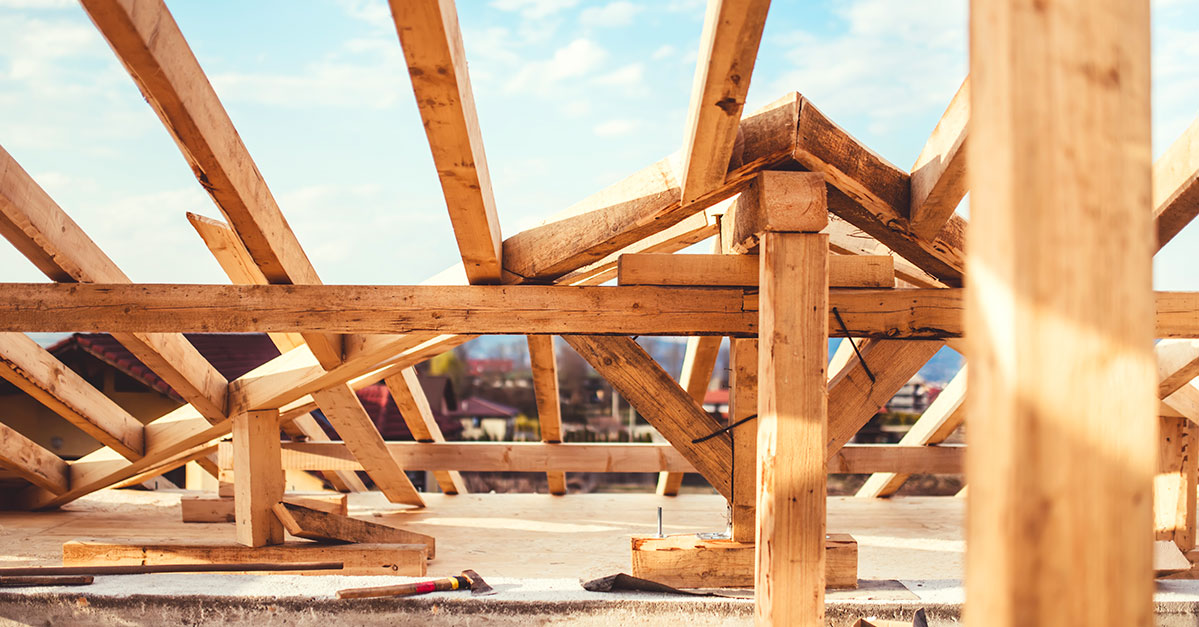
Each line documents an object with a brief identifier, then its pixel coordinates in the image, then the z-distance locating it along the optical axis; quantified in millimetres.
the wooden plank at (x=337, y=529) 4250
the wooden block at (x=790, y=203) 2588
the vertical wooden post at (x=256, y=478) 4133
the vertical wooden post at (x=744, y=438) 3520
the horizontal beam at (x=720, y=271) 3211
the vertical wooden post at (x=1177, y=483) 4727
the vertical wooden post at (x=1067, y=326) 969
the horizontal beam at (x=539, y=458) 6184
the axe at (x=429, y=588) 3094
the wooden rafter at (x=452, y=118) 1928
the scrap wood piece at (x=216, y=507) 5621
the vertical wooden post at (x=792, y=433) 2438
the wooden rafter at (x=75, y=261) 2812
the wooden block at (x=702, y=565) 3541
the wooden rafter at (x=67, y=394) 3994
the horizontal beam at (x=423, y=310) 3246
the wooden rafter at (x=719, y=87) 1891
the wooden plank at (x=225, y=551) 4215
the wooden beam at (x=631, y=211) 2646
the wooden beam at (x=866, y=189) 2691
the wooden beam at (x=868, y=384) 3449
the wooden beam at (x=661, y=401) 3582
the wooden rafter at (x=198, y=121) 1975
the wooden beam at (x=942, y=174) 2400
